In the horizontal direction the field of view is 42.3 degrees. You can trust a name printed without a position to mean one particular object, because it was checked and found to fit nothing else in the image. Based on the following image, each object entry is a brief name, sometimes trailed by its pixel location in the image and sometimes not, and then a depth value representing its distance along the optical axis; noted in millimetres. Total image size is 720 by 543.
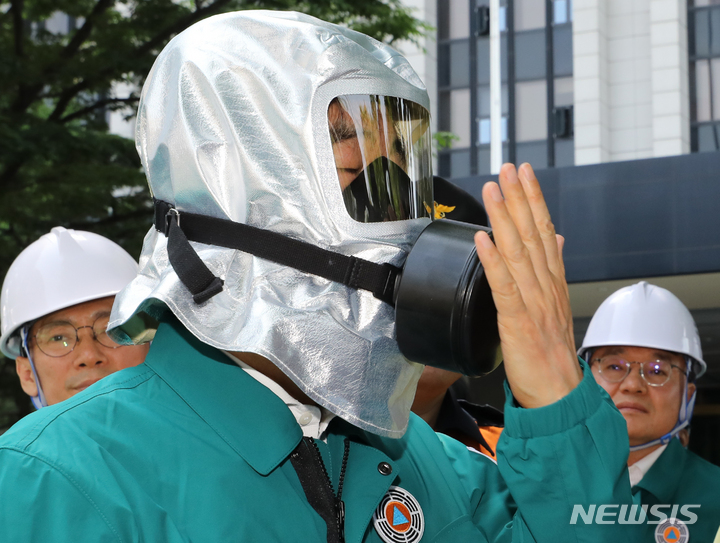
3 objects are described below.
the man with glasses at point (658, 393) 3760
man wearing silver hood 1460
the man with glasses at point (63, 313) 3619
